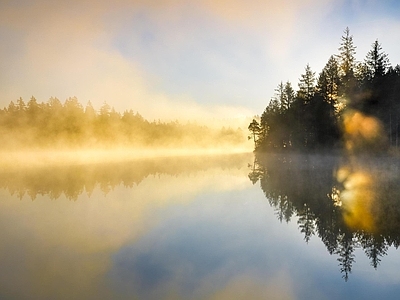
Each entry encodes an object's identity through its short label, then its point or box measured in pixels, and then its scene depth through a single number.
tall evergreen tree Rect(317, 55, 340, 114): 44.91
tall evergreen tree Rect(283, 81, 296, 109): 65.09
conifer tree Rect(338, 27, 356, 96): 45.47
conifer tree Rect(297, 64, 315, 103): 52.74
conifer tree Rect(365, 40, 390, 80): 40.25
